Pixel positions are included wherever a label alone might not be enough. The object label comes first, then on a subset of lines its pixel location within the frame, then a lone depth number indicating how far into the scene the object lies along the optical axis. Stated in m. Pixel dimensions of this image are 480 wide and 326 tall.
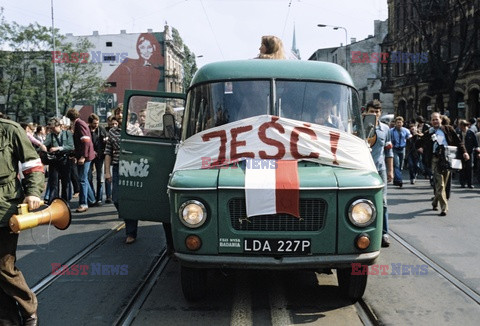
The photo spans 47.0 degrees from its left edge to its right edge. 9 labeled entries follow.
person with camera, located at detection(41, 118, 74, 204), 11.50
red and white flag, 4.62
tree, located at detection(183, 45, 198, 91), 92.24
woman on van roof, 6.86
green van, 4.66
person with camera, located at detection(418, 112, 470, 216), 10.51
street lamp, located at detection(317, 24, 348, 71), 47.26
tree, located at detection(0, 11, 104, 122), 48.22
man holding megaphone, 4.26
